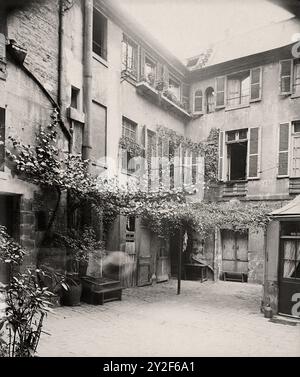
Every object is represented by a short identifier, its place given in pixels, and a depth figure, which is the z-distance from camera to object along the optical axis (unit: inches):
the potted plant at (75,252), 276.3
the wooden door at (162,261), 445.1
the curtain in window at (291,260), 281.0
